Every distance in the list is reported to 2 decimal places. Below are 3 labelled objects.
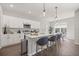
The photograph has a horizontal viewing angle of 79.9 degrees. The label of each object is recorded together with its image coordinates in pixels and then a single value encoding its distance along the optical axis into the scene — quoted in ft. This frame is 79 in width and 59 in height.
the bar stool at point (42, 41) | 5.62
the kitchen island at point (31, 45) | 5.82
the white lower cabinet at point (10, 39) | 7.97
